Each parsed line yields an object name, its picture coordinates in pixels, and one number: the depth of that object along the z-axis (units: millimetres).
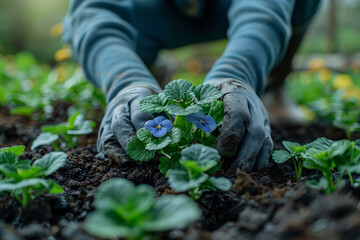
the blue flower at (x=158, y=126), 1058
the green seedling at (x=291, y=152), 1071
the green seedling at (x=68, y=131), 1358
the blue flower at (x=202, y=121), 1051
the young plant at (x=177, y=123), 1055
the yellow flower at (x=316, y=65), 4227
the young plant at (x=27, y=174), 854
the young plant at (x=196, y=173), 864
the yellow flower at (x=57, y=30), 3384
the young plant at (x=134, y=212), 630
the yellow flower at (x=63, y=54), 3230
